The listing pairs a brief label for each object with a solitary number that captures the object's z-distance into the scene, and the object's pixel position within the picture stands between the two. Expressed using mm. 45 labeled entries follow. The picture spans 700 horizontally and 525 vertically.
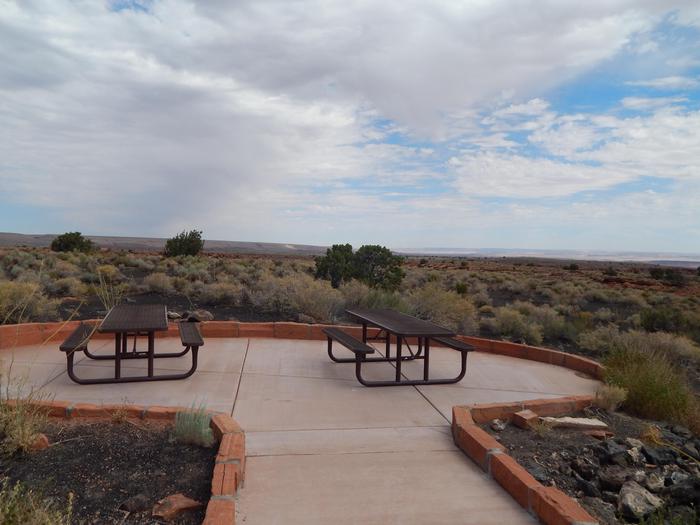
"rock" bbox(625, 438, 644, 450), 5143
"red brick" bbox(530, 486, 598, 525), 3422
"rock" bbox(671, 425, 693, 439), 5770
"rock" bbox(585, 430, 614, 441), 5406
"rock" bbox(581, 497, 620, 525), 3787
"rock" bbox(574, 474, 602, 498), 4148
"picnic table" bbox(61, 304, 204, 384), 5988
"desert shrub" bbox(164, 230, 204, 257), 30609
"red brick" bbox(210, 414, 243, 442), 4531
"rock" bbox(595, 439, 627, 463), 4814
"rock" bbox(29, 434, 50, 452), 4188
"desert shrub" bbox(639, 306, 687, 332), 14766
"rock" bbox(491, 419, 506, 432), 5328
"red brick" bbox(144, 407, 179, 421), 4930
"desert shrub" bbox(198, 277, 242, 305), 13242
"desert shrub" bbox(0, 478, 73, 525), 2801
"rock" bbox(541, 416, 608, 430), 5523
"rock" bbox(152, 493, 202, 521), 3434
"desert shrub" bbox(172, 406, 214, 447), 4480
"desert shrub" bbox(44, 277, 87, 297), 13711
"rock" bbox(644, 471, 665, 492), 4257
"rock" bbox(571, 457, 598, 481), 4480
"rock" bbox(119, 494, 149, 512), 3482
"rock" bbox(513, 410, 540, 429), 5406
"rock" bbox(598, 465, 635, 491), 4293
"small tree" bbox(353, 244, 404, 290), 18500
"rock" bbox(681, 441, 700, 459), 5142
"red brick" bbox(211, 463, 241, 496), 3580
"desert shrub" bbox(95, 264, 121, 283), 17297
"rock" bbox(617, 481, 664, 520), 3844
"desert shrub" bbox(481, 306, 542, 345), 11619
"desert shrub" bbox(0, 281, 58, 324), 9922
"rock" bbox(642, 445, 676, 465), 4898
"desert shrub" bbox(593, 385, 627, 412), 6168
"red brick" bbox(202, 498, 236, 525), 3225
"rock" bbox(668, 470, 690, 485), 4398
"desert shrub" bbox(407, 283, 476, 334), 12008
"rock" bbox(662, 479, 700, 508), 3900
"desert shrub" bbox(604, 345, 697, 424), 6215
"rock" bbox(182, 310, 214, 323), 9844
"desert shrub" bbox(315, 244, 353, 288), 18062
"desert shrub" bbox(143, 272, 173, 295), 14797
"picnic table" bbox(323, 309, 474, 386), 6527
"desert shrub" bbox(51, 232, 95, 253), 31531
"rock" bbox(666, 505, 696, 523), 3565
